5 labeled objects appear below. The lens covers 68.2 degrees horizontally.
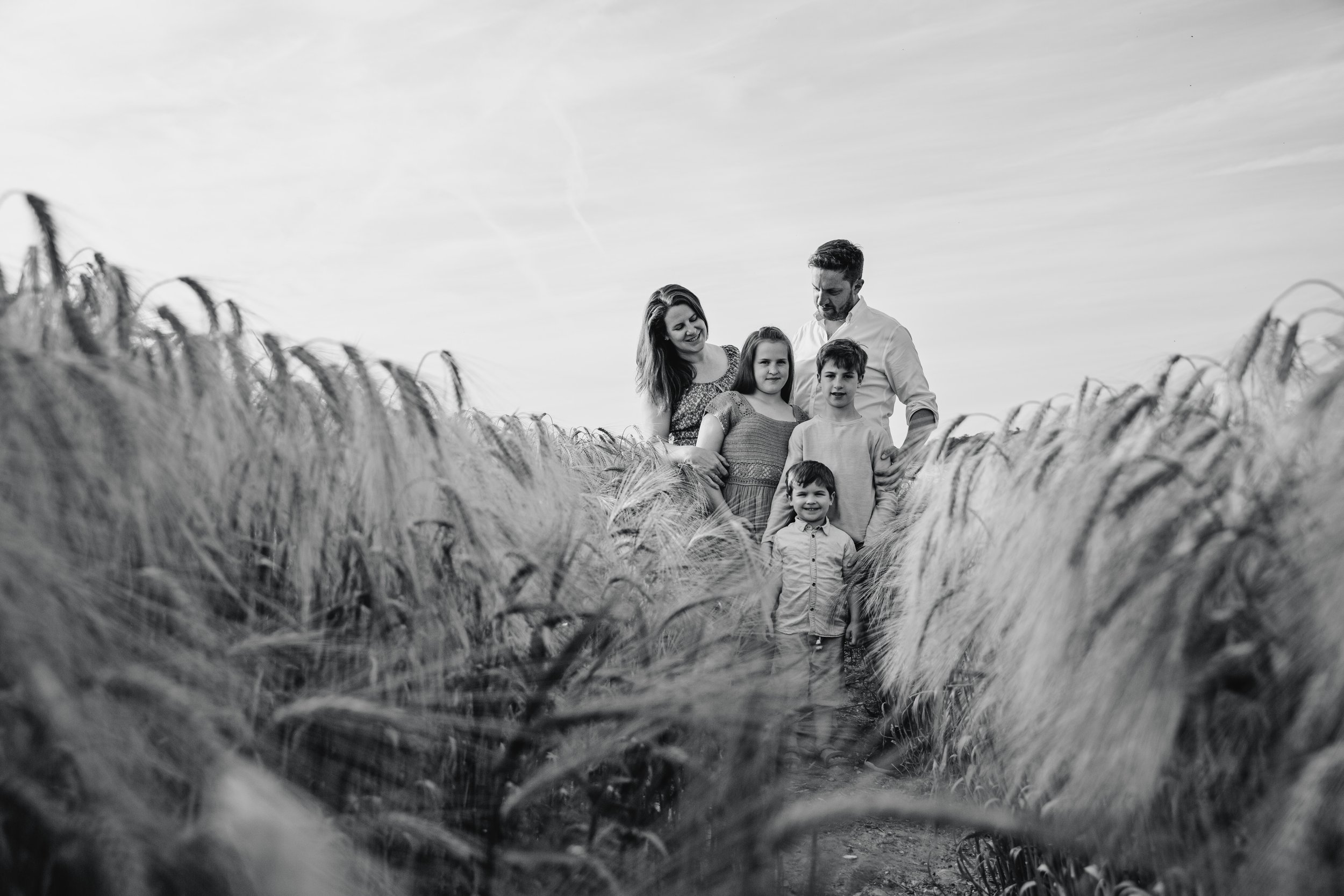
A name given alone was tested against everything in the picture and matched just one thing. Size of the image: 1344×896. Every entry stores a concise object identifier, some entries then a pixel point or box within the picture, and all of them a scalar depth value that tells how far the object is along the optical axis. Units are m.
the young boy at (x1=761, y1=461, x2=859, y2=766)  4.40
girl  5.03
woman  5.29
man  5.16
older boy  4.71
